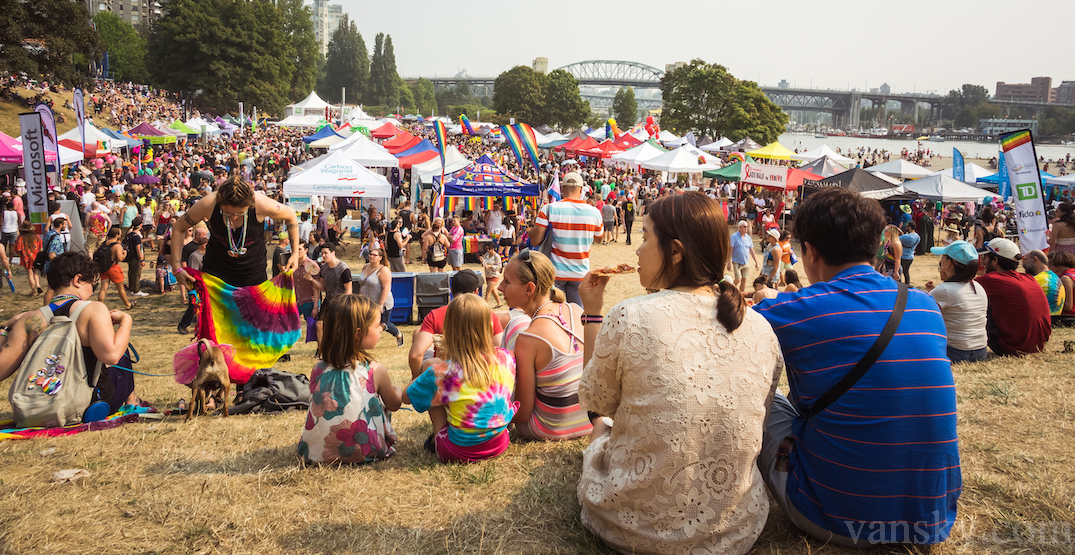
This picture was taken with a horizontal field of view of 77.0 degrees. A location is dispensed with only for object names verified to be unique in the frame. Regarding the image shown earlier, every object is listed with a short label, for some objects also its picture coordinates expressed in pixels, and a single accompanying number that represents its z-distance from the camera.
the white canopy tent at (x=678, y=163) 23.83
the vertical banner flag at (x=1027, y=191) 7.98
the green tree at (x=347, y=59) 127.88
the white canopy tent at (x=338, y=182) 13.47
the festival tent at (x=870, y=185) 17.02
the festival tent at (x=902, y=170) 22.75
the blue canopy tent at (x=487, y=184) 14.07
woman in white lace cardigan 1.99
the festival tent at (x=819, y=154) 24.78
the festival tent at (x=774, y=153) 25.83
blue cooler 10.27
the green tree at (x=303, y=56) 90.44
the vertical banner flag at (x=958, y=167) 22.18
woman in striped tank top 3.38
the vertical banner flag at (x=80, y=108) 17.39
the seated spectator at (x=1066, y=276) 6.83
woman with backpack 4.03
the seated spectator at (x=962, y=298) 5.11
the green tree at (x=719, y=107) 51.75
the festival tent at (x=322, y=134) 28.69
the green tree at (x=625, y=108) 98.75
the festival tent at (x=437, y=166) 17.82
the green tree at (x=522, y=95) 79.69
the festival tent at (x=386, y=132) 34.53
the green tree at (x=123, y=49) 75.38
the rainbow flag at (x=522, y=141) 16.11
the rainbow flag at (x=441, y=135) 14.77
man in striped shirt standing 6.30
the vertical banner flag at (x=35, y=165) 9.46
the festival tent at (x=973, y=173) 23.75
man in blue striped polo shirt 2.05
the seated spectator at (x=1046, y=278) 6.62
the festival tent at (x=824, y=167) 21.33
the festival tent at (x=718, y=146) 39.91
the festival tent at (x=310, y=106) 47.90
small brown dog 4.55
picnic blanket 4.05
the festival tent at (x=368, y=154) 17.44
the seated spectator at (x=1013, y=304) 5.49
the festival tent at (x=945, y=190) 17.88
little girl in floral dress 3.34
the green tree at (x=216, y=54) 62.81
